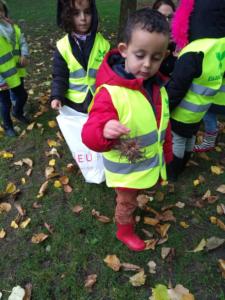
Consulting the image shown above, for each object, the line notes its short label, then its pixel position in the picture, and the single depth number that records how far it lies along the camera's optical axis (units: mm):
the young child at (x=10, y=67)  2771
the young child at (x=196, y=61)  1965
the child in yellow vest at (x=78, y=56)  2112
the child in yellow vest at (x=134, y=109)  1408
